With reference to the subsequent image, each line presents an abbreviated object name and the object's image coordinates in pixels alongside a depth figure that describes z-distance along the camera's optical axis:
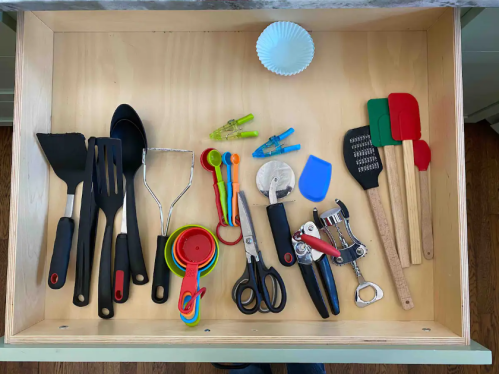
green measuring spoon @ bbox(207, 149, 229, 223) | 0.71
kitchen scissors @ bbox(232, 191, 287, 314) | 0.68
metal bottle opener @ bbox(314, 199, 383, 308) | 0.70
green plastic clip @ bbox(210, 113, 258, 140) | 0.72
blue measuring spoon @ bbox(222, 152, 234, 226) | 0.71
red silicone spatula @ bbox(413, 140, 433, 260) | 0.71
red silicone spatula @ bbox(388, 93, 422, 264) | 0.71
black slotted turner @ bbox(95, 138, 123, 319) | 0.69
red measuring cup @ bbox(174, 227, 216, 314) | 0.65
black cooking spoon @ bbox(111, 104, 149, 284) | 0.70
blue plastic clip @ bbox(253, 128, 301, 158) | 0.72
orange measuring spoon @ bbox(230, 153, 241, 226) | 0.71
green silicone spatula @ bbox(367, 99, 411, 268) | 0.71
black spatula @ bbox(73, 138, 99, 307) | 0.68
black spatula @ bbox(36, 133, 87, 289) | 0.68
